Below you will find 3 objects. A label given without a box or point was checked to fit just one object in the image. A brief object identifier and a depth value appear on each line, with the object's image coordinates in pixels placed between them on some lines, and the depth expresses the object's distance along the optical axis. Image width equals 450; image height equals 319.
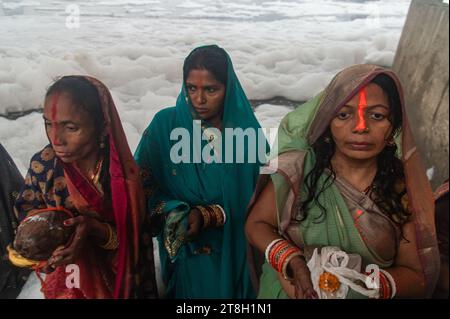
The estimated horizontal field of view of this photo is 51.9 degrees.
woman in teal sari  1.71
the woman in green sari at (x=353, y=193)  1.58
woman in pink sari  1.67
